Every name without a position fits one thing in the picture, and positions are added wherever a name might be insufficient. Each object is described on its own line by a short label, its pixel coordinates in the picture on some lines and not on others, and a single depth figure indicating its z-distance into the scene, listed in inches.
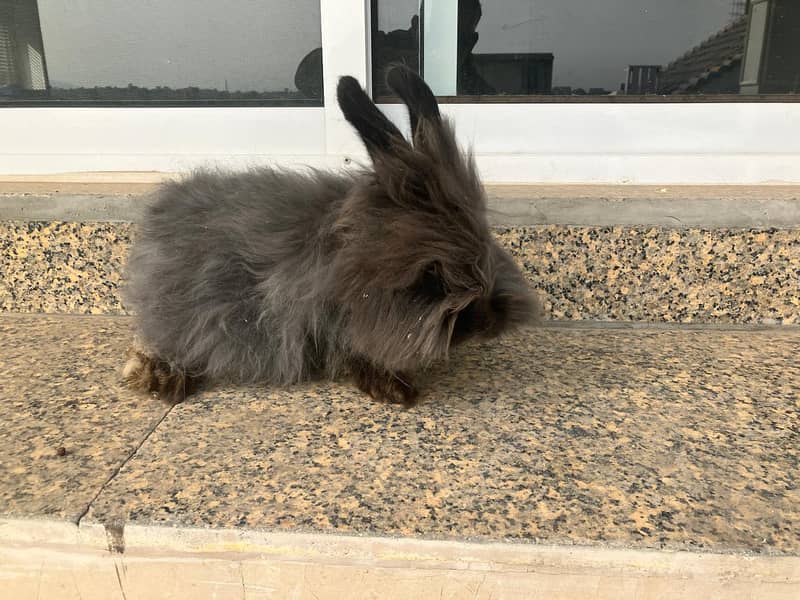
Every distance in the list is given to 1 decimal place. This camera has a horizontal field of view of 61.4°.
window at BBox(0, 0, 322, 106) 30.7
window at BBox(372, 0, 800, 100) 29.2
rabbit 16.8
